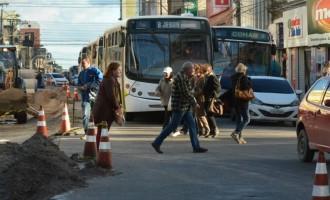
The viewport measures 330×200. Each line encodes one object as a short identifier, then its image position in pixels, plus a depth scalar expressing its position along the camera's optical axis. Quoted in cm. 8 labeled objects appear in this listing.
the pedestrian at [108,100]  1462
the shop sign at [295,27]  4062
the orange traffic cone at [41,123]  1728
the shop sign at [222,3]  6131
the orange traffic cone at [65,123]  2058
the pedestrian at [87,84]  1894
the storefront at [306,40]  3662
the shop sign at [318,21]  3575
